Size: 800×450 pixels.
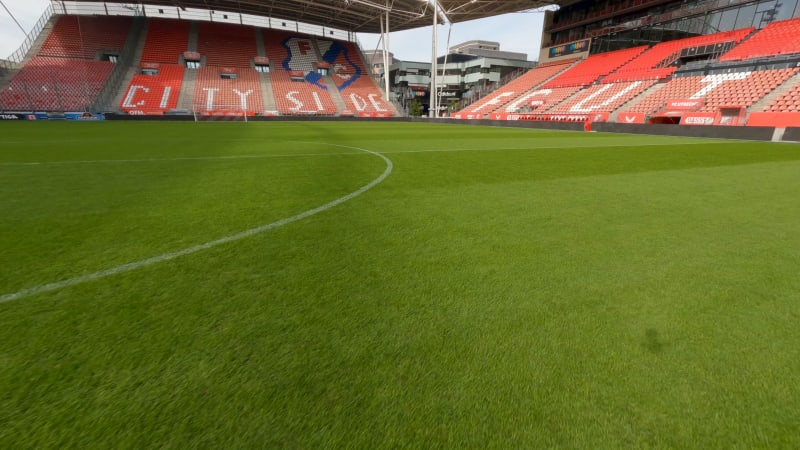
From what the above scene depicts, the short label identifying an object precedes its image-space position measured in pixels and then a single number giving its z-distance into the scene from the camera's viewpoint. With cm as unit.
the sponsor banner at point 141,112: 3088
